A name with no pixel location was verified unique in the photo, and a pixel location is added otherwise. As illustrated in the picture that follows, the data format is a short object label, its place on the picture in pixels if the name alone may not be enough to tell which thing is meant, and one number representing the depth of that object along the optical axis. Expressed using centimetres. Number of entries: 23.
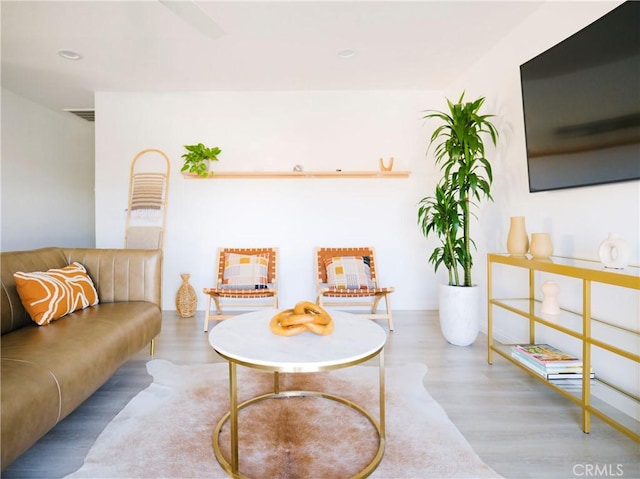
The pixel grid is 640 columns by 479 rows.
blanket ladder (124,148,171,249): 373
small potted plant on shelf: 345
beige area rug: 131
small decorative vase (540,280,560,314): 192
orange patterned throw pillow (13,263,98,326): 179
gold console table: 140
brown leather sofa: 117
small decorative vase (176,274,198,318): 356
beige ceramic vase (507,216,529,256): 217
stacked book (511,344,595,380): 176
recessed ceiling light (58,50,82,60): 288
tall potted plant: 246
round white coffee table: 123
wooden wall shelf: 359
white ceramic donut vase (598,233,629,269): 149
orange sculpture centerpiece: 148
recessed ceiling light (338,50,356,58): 288
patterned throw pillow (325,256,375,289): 328
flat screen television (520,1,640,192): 153
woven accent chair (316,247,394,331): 307
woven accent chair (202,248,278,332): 311
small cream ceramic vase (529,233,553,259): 194
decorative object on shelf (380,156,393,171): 361
